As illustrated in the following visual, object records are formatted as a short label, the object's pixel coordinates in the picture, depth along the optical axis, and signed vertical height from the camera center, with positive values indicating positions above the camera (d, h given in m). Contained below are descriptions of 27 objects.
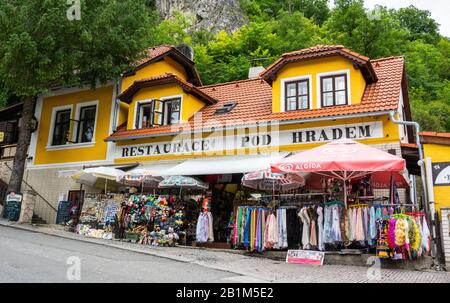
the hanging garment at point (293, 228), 11.71 +0.21
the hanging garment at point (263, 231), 11.84 +0.10
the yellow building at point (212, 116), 14.18 +4.59
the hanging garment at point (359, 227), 10.45 +0.29
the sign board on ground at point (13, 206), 17.48 +0.77
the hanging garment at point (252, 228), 12.05 +0.16
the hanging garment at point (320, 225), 11.03 +0.30
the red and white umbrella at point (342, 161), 10.01 +1.87
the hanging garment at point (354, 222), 10.53 +0.41
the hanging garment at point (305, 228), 11.33 +0.22
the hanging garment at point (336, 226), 10.73 +0.30
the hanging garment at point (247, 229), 12.12 +0.14
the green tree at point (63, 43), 16.25 +7.49
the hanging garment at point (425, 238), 9.98 +0.08
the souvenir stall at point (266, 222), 11.73 +0.35
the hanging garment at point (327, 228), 10.93 +0.24
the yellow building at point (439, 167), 11.37 +2.01
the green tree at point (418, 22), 52.28 +27.11
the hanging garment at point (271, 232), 11.69 +0.09
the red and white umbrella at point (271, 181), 12.27 +1.66
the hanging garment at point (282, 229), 11.60 +0.18
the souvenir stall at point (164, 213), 13.90 +0.57
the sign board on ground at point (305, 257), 10.89 -0.53
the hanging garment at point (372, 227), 10.31 +0.29
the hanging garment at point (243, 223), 12.21 +0.30
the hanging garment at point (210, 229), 13.68 +0.12
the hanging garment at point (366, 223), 10.46 +0.38
